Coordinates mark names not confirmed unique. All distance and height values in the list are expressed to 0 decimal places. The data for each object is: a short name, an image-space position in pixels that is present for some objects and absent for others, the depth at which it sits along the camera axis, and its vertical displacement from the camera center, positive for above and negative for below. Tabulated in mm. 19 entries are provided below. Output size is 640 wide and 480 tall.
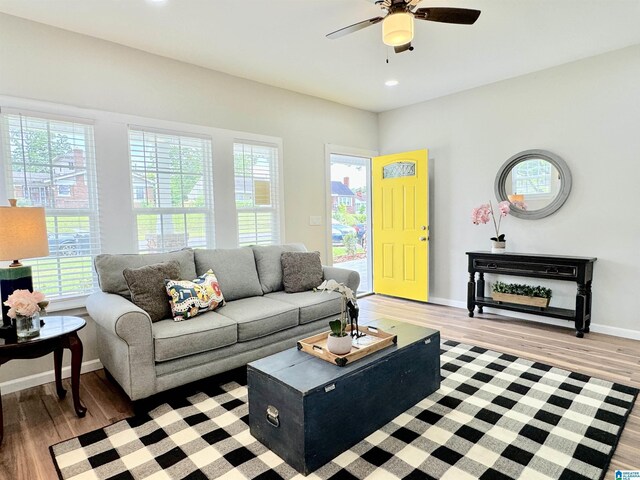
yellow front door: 4934 -185
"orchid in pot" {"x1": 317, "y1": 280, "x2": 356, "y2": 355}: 2033 -685
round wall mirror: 3900 +288
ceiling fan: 2174 +1168
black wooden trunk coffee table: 1739 -960
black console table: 3578 -673
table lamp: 2166 -140
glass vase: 2160 -636
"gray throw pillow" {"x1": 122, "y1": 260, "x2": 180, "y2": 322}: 2625 -519
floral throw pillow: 2678 -605
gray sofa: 2283 -765
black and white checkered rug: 1778 -1244
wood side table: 2074 -739
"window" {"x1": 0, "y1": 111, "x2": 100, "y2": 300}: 2732 +259
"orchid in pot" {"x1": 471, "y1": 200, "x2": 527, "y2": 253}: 4160 -68
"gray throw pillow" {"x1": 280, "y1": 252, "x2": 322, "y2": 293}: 3562 -561
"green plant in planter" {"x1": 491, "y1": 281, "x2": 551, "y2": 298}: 3915 -889
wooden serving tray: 2000 -783
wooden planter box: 3854 -983
